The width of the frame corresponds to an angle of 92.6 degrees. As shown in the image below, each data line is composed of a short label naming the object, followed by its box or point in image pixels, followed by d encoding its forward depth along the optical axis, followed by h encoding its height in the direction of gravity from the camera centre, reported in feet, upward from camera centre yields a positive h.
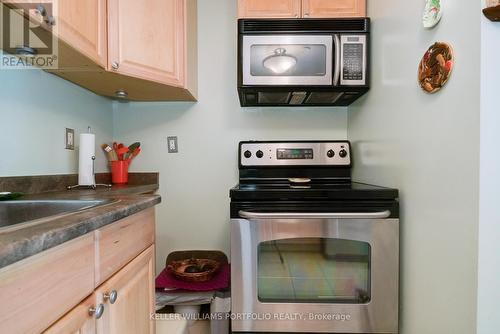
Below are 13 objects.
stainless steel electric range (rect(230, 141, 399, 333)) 3.22 -1.38
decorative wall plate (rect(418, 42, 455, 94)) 2.43 +1.01
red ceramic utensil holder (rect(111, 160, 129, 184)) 5.11 -0.21
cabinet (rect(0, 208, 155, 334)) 1.21 -0.83
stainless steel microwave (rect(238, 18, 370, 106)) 4.15 +1.87
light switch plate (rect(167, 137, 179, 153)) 5.39 +0.36
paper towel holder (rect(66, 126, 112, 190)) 3.99 -0.40
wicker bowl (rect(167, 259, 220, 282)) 4.16 -2.06
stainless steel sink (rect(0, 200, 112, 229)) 2.55 -0.50
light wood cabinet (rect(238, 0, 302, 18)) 4.26 +2.74
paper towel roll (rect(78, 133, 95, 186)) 4.04 -0.02
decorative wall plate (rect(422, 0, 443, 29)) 2.55 +1.61
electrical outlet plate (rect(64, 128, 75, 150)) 4.08 +0.38
